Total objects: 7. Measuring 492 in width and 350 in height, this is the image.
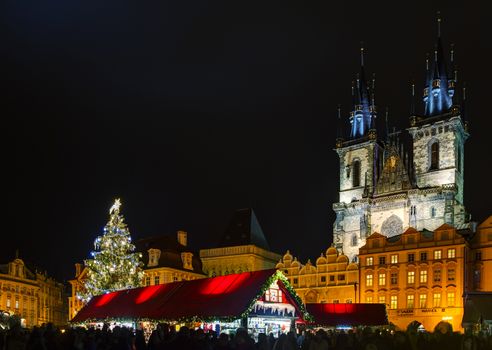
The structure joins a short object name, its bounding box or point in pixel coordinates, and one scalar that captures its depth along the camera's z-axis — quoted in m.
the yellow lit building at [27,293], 71.69
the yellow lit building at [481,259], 49.44
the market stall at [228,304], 25.34
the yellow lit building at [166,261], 67.00
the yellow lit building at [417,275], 50.03
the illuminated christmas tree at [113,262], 42.34
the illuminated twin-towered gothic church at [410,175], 59.84
